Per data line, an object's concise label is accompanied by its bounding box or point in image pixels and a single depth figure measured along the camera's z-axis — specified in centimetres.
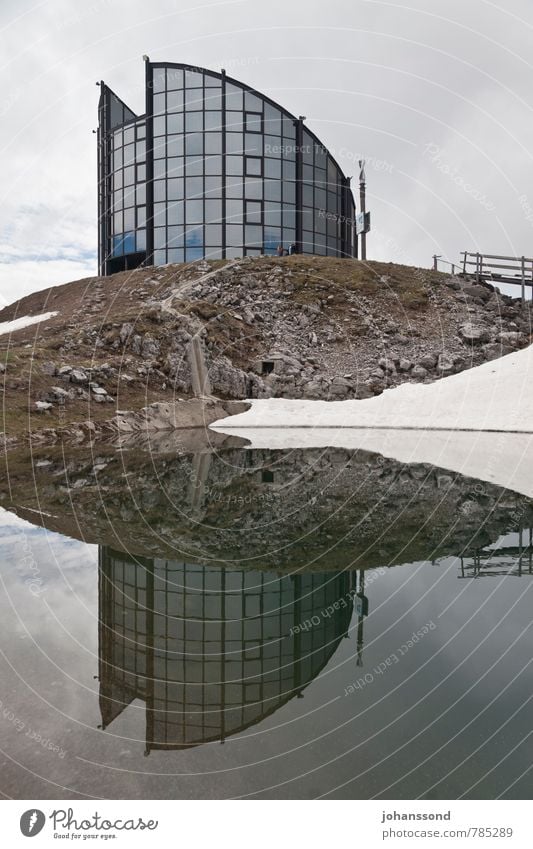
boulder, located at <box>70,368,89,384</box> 3391
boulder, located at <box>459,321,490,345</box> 4588
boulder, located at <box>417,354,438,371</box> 4334
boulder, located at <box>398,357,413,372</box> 4335
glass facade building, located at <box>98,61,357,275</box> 6031
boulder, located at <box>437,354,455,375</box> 4253
